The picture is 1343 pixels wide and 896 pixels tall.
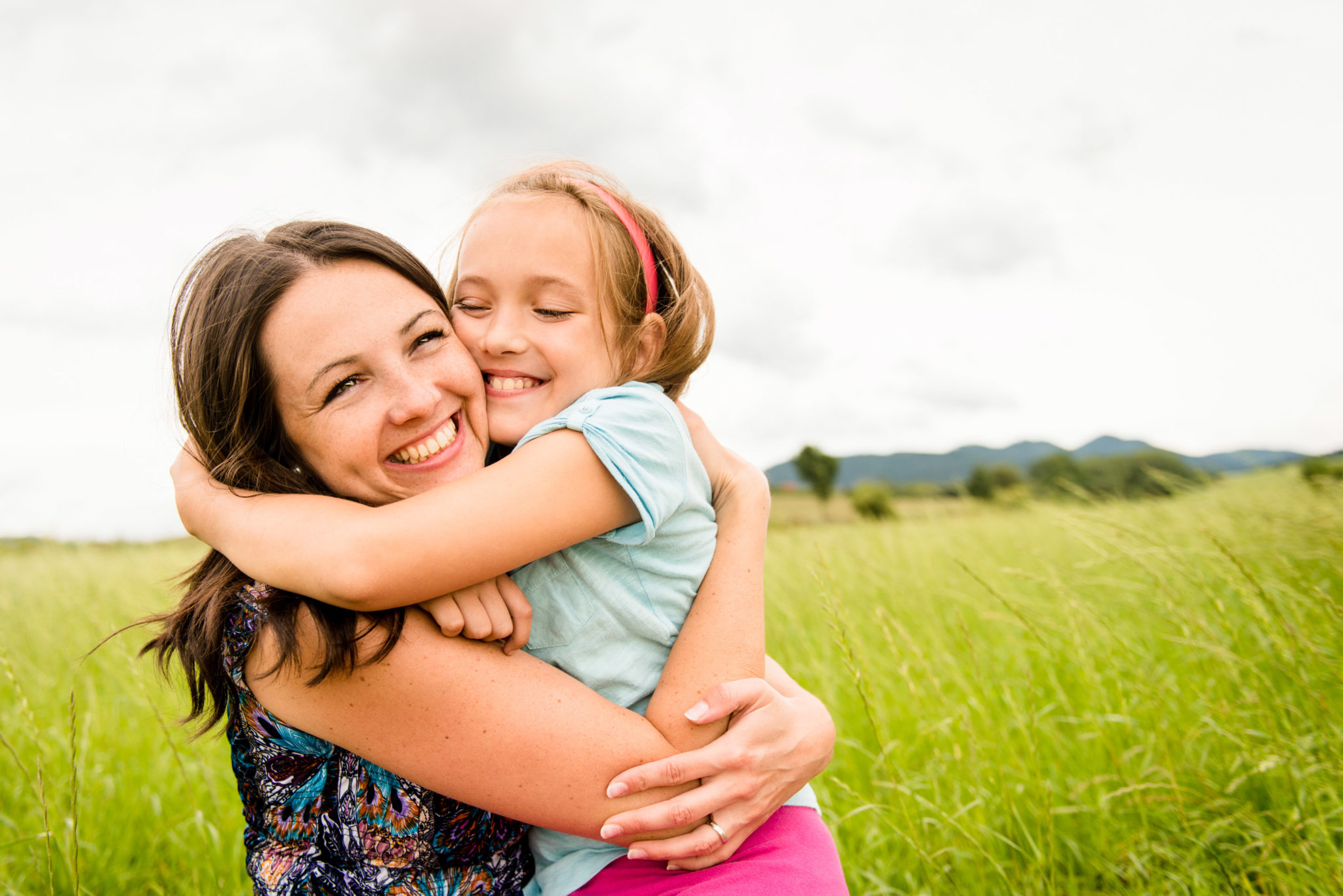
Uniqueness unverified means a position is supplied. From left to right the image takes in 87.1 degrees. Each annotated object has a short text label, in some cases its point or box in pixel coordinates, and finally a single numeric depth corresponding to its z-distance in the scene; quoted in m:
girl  1.15
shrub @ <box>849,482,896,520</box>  28.09
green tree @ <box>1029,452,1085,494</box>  30.09
